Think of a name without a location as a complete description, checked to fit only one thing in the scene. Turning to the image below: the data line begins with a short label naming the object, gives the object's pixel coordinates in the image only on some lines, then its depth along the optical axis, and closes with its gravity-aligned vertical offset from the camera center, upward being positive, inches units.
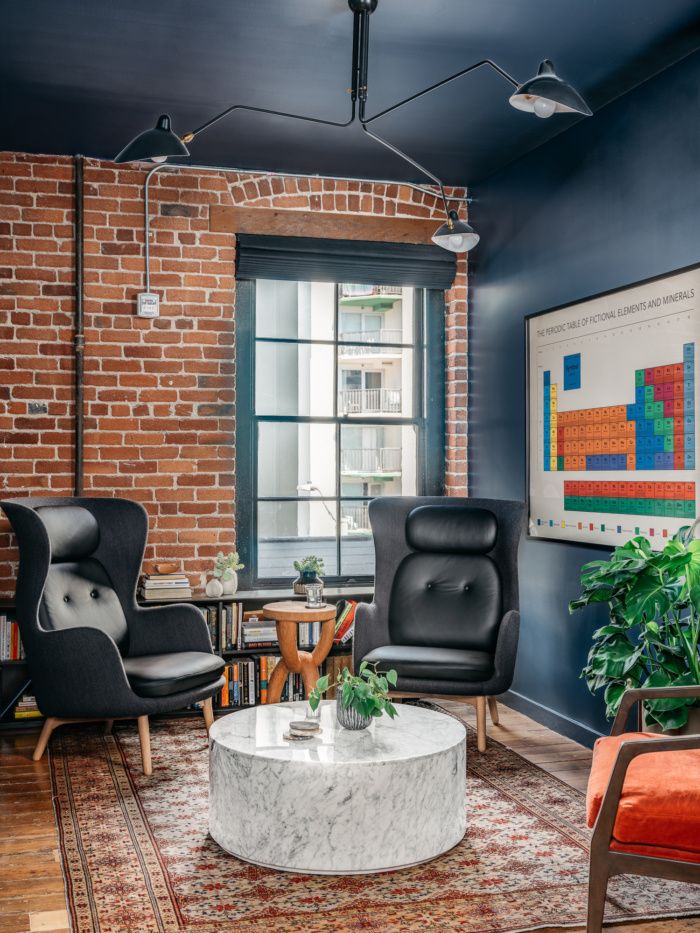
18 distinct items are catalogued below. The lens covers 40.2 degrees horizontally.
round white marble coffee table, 109.0 -36.4
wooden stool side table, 174.6 -28.9
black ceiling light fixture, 111.3 +47.0
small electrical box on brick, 189.0 +36.5
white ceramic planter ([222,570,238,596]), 186.7 -19.1
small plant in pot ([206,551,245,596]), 186.7 -16.5
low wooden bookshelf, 172.9 -31.6
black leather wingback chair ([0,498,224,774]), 146.7 -22.9
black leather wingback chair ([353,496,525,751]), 170.4 -16.4
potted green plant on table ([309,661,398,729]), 118.7 -26.2
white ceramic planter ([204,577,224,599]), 183.8 -19.3
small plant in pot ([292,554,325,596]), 187.9 -16.4
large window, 202.2 +15.6
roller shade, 197.2 +48.3
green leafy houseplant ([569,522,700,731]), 121.6 -17.4
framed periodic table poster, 141.1 +12.6
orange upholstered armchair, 88.6 -31.2
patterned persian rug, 99.9 -44.6
